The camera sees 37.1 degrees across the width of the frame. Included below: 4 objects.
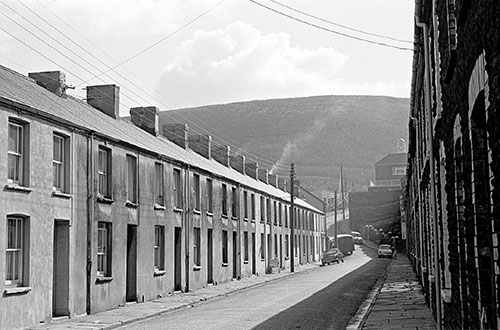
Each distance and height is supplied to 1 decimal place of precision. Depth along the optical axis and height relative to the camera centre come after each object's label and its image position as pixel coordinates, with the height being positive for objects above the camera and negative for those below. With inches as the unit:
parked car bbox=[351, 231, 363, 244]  3970.0 -32.9
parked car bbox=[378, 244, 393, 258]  2967.5 -80.9
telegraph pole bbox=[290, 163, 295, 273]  2080.5 +7.2
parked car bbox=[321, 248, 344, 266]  2632.9 -86.8
